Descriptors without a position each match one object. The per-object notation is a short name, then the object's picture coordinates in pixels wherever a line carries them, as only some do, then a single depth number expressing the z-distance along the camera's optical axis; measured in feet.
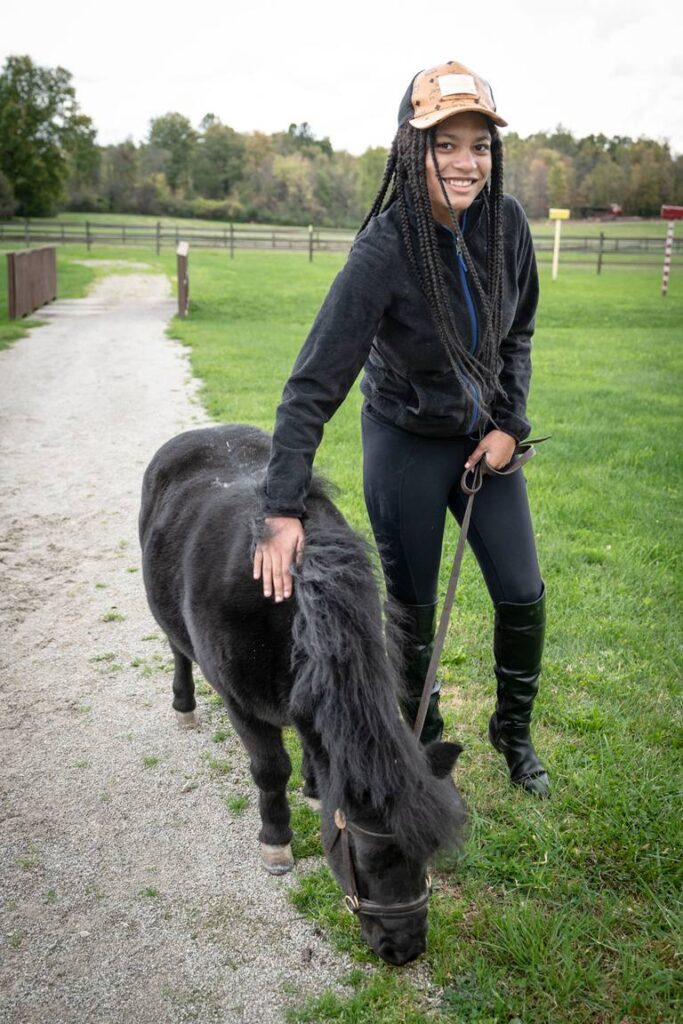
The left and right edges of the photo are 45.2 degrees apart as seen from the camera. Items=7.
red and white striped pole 97.14
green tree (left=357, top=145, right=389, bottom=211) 264.31
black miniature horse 6.69
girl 8.23
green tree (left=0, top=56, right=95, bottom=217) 192.75
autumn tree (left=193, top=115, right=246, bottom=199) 279.49
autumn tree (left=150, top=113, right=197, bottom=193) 283.18
